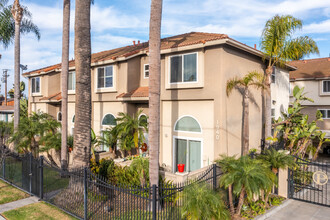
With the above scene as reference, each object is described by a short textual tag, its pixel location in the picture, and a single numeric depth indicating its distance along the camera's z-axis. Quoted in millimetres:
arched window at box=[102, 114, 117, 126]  16923
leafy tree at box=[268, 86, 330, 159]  13727
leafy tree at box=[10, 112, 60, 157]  15961
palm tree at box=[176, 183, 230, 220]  6453
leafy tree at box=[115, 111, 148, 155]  13695
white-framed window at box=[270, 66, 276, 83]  16703
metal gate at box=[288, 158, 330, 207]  9781
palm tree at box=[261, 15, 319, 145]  12484
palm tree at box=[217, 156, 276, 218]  7594
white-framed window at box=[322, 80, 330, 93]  22531
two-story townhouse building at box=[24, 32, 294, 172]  11680
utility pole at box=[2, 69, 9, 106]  58650
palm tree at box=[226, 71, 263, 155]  11758
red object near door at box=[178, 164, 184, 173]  10875
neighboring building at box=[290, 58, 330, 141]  22422
